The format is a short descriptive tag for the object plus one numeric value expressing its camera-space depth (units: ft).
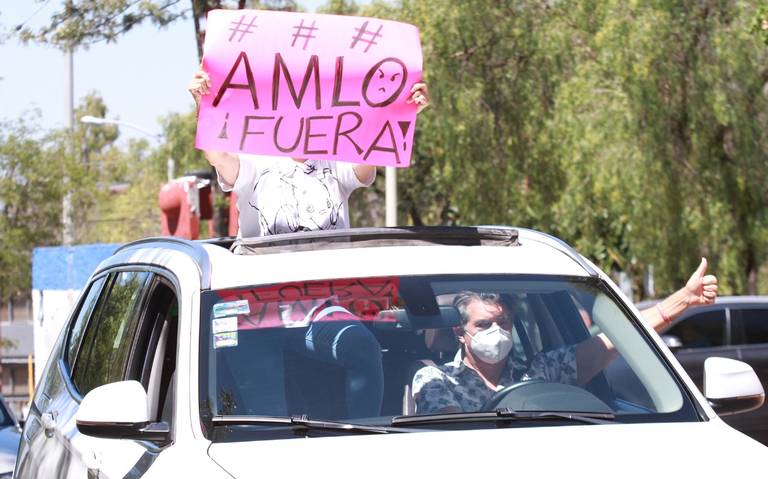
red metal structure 67.77
